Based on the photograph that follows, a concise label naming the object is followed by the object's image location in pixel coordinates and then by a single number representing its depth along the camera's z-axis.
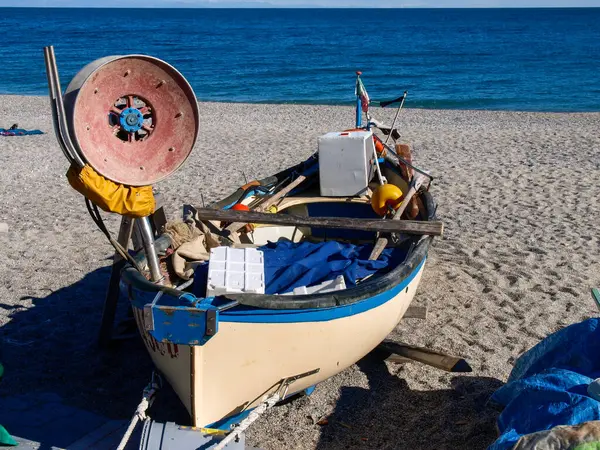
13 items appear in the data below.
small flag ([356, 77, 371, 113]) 8.64
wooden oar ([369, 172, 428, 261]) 5.72
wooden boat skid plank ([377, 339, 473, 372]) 5.24
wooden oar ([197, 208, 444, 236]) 5.58
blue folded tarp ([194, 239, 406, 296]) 4.96
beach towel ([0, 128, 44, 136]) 15.62
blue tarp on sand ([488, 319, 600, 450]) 3.64
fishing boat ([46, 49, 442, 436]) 4.04
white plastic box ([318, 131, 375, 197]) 7.04
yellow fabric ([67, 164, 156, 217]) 4.07
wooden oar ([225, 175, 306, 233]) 6.21
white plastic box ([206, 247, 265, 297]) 4.34
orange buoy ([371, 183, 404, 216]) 6.68
